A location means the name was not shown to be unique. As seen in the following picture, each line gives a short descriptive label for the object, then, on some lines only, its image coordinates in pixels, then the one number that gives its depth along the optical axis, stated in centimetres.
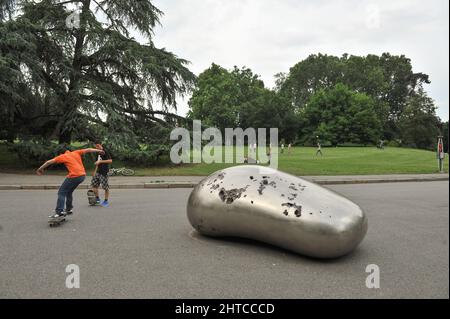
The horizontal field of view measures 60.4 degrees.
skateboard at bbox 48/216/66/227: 733
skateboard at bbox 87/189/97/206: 1012
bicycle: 1995
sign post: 2395
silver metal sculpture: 492
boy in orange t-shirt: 775
